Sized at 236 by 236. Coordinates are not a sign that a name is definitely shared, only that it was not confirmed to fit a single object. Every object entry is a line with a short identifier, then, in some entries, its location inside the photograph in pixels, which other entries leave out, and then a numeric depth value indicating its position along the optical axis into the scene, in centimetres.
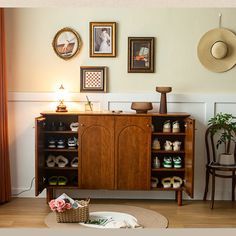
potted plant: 390
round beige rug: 323
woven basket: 317
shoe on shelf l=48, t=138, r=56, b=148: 398
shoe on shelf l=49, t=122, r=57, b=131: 406
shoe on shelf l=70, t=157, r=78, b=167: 401
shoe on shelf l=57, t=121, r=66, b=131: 401
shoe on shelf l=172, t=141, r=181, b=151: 397
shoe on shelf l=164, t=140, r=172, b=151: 398
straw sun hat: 409
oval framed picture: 417
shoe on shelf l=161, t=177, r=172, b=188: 398
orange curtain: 397
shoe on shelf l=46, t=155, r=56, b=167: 403
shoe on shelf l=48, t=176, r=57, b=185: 400
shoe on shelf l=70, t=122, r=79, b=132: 396
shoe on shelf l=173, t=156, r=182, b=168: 397
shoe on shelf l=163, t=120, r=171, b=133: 395
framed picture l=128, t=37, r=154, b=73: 414
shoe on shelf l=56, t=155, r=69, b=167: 405
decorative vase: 393
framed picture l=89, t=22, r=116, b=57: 414
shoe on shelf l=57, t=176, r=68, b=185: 401
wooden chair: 384
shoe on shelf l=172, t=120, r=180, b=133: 394
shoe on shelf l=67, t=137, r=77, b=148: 397
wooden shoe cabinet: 384
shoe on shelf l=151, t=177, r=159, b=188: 398
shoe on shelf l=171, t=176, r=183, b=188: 397
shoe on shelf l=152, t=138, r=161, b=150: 395
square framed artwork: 420
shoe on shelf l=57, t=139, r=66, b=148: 398
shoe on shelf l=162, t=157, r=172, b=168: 397
